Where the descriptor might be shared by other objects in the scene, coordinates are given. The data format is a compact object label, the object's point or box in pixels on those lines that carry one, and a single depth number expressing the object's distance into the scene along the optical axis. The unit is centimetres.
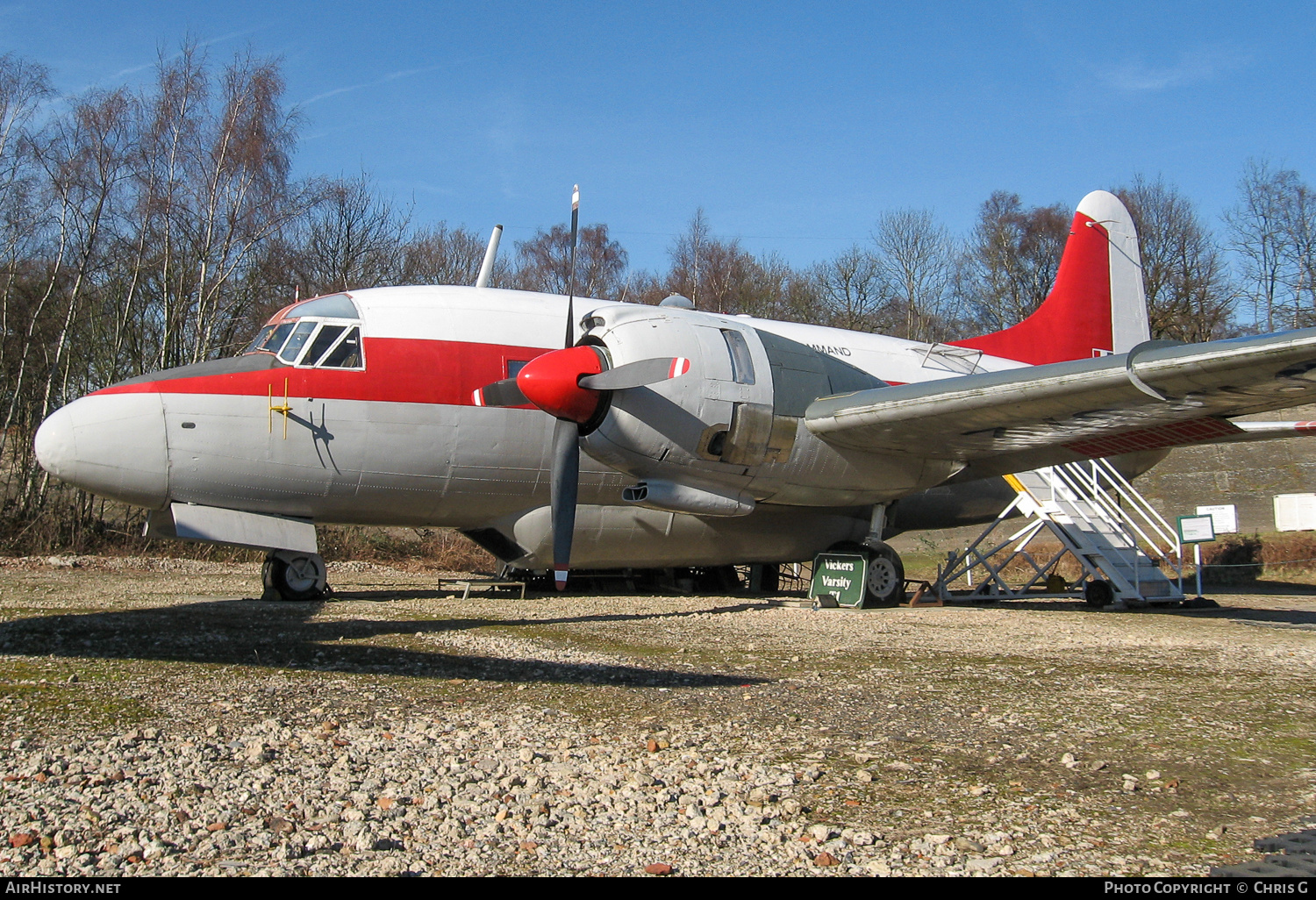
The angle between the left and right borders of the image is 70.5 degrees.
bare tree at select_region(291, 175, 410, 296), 3328
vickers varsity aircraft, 1023
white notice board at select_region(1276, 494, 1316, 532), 2397
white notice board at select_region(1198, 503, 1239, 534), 2197
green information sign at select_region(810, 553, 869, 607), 1264
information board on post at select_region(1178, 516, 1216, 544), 1469
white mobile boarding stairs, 1374
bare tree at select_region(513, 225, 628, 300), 4762
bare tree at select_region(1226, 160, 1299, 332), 4228
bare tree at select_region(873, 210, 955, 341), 4381
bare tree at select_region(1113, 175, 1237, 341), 4062
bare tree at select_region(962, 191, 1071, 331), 4381
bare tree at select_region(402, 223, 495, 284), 3875
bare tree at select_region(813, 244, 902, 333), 4416
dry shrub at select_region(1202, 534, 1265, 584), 2172
